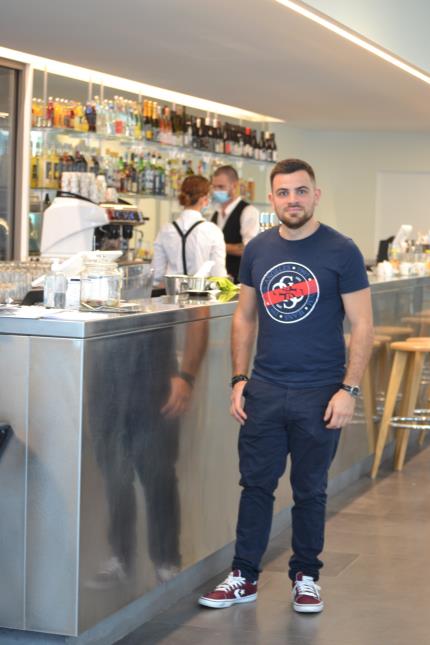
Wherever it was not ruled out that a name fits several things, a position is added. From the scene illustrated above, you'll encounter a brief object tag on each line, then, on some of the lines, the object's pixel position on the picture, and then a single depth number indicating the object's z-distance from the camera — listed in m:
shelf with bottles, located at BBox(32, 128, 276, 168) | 8.83
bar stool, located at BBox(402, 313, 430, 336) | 7.42
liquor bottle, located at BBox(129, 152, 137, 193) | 9.62
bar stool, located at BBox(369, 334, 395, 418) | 6.74
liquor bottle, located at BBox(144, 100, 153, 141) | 9.73
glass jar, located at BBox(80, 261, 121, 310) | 3.88
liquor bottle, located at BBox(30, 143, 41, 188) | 8.76
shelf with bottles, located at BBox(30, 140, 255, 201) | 8.80
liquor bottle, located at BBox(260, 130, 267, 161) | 11.99
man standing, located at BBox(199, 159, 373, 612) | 4.01
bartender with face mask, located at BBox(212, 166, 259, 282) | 8.32
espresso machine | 5.97
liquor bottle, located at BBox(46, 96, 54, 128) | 8.79
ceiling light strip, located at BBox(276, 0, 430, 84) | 5.80
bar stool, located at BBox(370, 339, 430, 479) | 6.65
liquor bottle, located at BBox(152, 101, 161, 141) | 9.91
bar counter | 3.43
